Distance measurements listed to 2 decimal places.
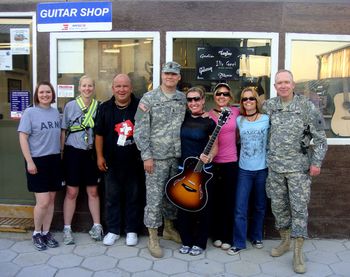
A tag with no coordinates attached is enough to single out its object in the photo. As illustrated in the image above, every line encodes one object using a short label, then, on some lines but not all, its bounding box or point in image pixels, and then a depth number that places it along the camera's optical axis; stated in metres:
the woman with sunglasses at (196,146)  4.20
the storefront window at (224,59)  4.78
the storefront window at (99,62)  4.93
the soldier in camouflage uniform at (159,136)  4.24
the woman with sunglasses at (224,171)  4.36
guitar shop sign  4.80
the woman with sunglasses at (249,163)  4.26
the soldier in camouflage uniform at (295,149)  4.01
